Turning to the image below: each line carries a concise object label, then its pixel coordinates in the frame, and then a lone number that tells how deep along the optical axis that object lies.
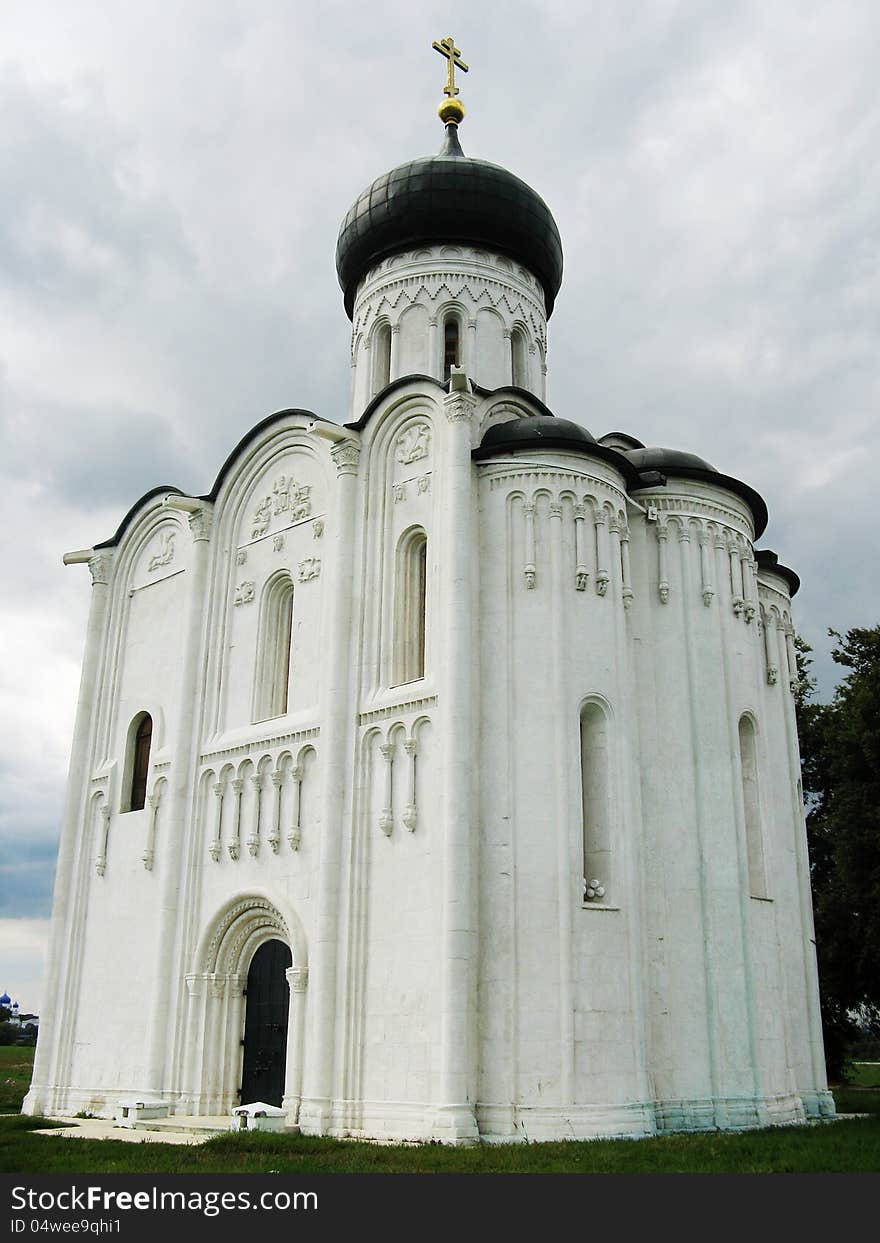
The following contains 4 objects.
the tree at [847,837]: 16.08
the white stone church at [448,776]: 11.57
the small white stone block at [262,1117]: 11.71
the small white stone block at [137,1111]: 13.10
